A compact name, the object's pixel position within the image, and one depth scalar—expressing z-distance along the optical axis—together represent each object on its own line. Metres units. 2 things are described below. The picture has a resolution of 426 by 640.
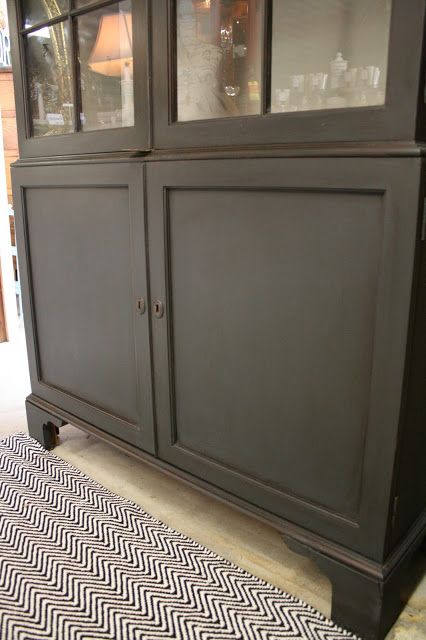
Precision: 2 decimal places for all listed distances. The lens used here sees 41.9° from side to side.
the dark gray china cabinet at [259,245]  0.99
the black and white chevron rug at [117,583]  1.18
